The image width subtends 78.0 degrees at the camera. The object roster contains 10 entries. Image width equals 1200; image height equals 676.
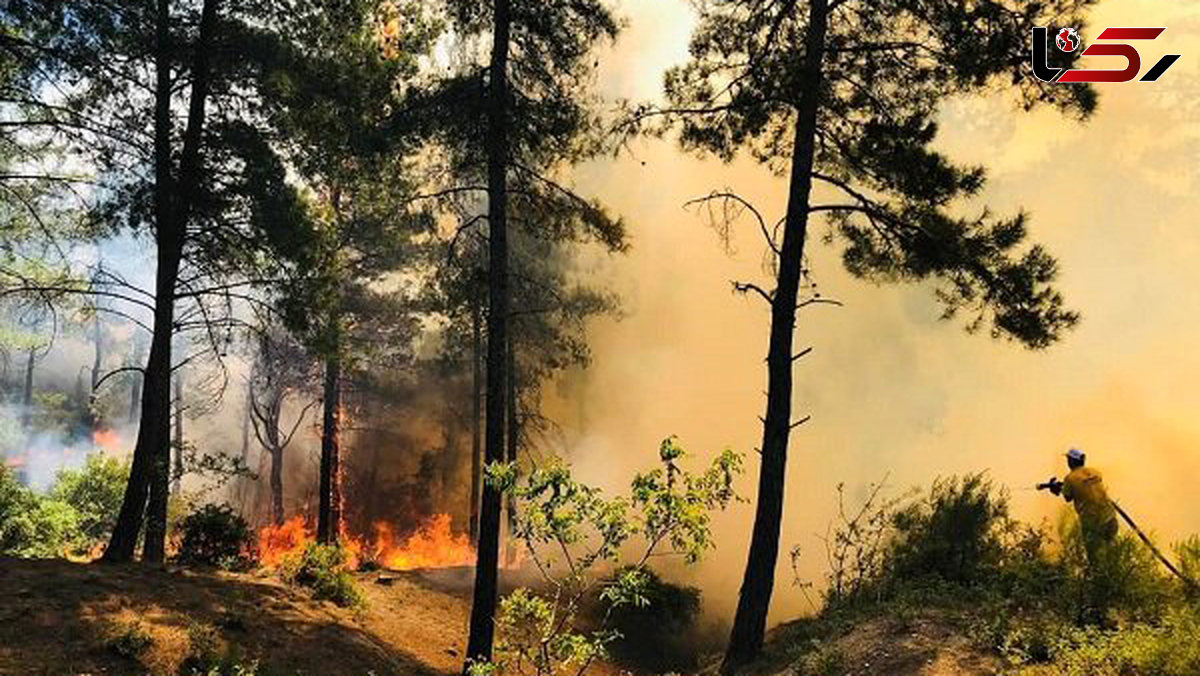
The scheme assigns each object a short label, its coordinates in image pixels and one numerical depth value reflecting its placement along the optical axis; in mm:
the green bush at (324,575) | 12508
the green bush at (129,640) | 8258
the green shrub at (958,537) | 10477
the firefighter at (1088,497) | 7566
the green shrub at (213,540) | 12414
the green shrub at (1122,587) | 6715
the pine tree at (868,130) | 9195
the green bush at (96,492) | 24203
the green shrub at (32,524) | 15633
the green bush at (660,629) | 15281
